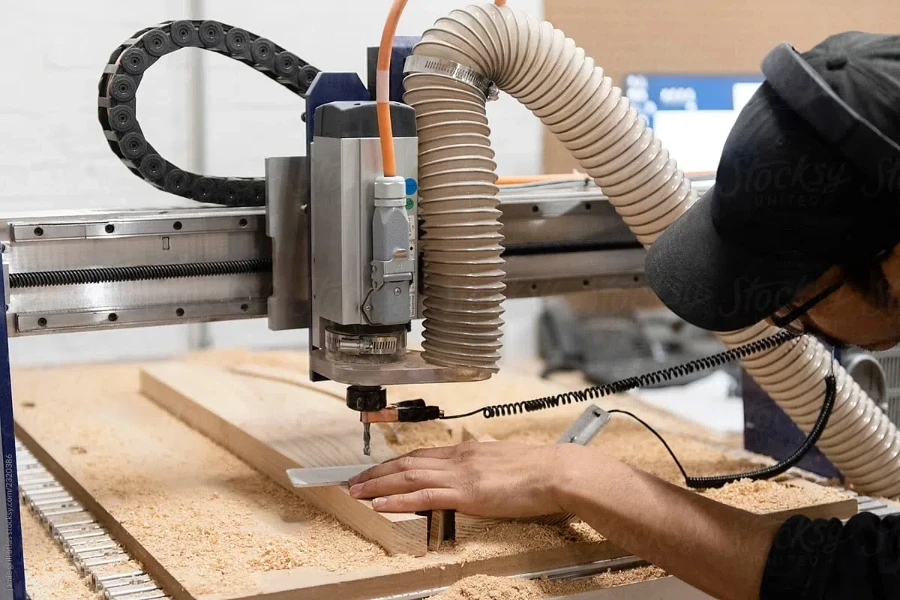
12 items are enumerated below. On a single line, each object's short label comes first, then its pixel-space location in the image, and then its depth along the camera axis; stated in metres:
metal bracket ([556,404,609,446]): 1.88
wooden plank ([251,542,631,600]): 1.65
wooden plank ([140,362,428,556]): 1.74
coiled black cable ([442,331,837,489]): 1.91
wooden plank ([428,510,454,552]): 1.73
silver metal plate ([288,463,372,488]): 1.80
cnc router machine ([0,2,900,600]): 1.73
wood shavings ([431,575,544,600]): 1.67
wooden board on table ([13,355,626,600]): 1.66
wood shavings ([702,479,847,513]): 1.87
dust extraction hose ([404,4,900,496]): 1.76
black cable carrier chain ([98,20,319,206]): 1.79
